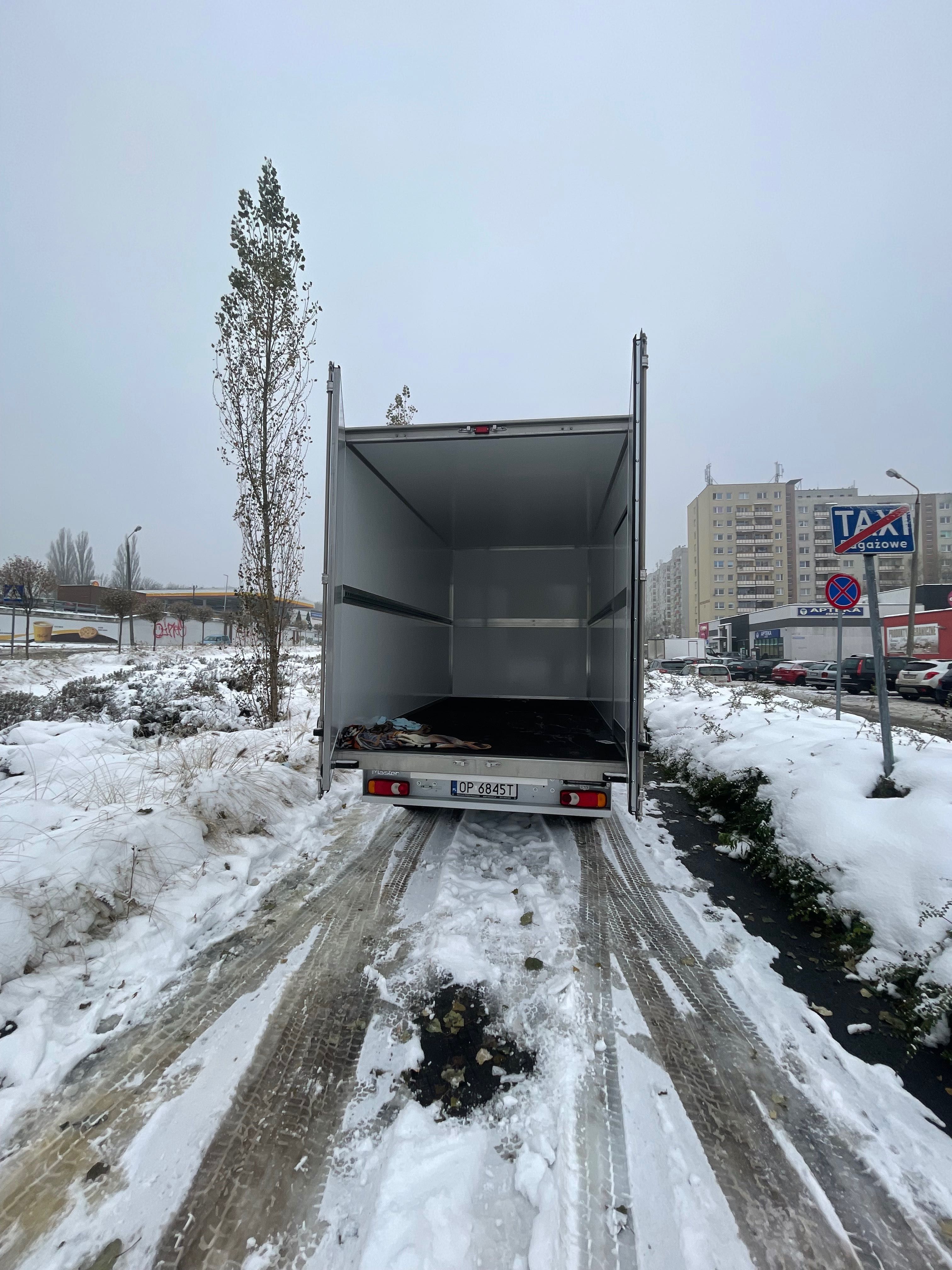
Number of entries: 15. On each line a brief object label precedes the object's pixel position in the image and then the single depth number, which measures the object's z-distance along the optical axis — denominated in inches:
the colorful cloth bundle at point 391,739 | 149.3
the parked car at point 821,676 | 836.0
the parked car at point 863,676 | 775.1
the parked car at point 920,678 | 653.9
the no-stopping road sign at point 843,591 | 283.0
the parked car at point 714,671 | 754.8
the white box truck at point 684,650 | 1456.7
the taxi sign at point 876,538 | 153.6
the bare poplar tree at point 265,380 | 311.6
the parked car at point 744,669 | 1077.1
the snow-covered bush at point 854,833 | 99.0
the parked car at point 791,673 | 885.8
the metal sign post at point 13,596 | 703.1
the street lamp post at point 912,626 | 817.5
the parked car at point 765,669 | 1059.9
